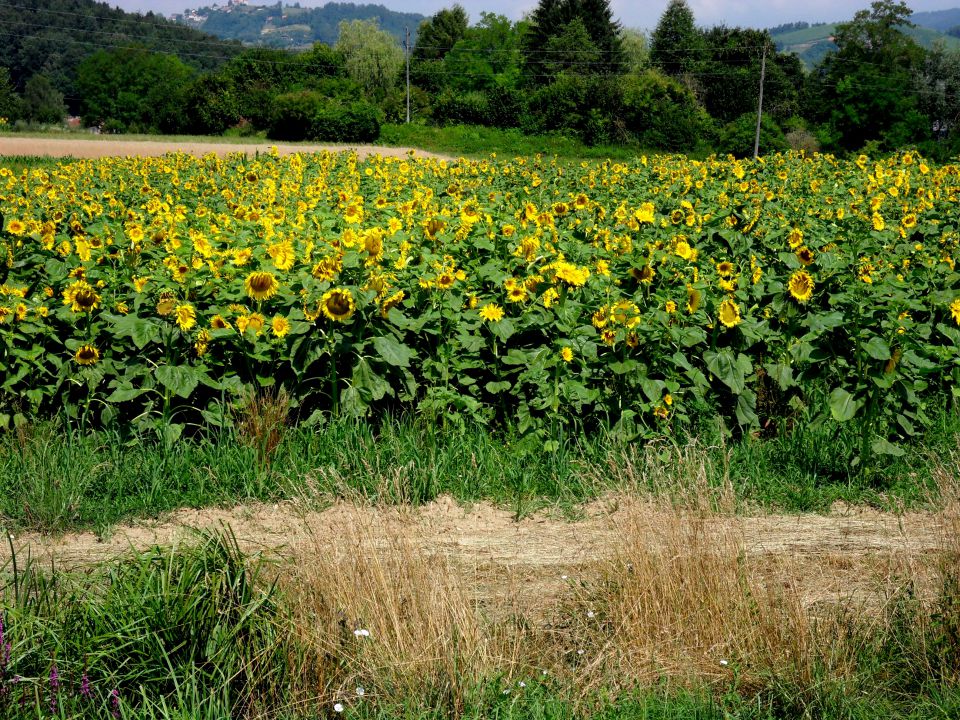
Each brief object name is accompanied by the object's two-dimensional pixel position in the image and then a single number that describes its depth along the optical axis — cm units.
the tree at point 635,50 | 6656
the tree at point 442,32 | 8400
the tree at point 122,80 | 7822
